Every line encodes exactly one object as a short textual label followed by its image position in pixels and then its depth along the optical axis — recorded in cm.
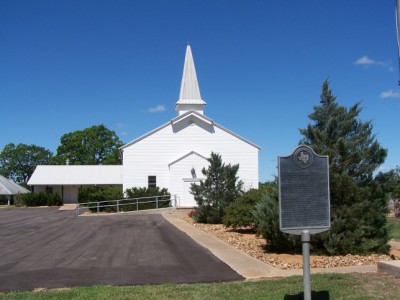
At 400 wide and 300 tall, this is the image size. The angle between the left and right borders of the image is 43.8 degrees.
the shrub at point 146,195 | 3562
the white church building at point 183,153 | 3938
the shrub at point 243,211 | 1828
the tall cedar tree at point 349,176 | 1191
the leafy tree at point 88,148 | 8662
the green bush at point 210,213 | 2311
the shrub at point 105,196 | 3616
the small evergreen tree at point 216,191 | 2311
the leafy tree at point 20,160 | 10512
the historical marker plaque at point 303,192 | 693
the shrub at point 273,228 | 1228
